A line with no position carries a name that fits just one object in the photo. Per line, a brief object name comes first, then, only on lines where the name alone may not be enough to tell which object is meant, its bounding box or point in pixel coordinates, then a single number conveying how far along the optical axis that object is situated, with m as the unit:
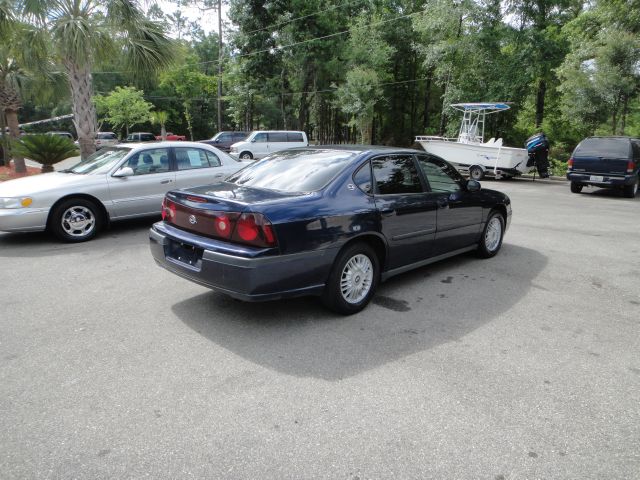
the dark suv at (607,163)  12.61
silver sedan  6.61
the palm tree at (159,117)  45.69
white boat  16.67
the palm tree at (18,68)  11.16
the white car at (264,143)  25.44
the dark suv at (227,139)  30.02
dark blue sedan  3.68
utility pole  34.78
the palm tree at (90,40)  10.89
